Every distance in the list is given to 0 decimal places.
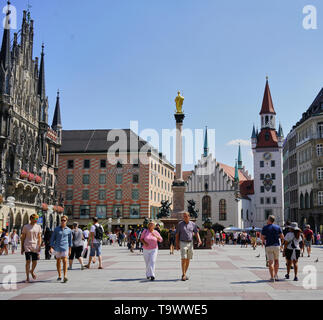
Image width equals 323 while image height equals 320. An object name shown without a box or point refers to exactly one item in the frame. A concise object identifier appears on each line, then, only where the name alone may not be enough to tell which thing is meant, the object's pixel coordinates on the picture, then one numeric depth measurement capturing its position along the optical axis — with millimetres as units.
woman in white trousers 12594
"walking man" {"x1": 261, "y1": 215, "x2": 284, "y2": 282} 12289
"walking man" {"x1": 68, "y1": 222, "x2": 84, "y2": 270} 15742
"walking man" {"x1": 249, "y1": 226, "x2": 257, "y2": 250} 35438
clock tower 107688
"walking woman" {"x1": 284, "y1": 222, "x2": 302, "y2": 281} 13125
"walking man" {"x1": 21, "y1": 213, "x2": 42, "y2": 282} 12227
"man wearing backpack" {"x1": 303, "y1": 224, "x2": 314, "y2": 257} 23181
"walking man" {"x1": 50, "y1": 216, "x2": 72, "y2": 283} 12258
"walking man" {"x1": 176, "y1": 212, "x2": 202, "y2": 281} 12359
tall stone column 35375
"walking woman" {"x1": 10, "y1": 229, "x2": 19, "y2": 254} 30062
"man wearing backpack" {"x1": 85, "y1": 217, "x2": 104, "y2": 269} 15874
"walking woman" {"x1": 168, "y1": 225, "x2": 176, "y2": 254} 26156
